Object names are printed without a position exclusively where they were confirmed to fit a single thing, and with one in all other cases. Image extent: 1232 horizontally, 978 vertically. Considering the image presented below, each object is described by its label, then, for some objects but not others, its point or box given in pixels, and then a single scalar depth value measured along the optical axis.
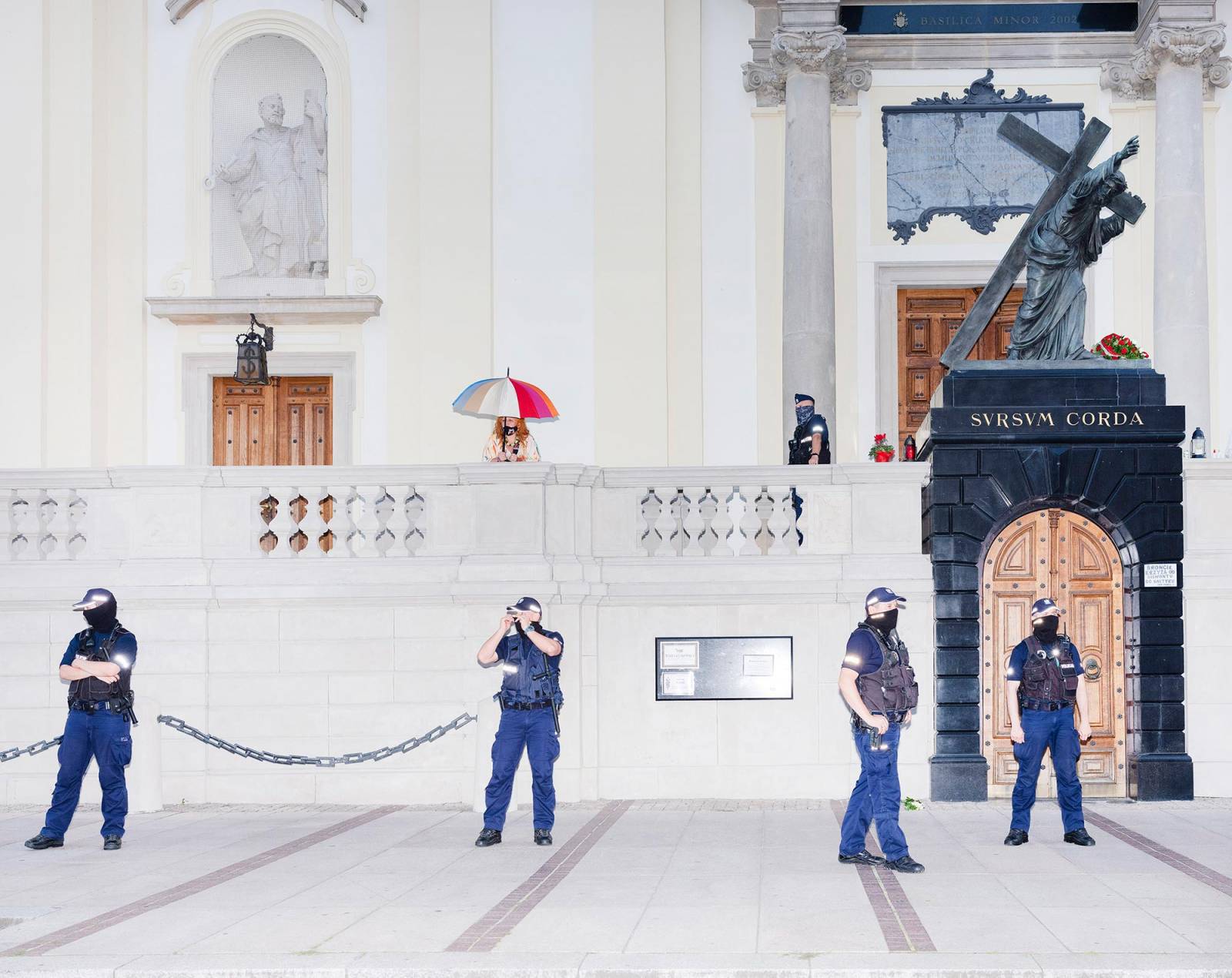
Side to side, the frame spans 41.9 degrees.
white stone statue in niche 22.89
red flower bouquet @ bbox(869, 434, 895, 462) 17.62
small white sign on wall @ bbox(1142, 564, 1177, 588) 15.78
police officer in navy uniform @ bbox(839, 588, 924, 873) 11.38
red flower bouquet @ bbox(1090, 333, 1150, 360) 16.30
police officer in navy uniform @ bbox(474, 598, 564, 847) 12.92
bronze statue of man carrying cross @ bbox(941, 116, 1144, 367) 16.06
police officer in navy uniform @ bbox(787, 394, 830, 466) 16.83
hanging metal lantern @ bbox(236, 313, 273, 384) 21.38
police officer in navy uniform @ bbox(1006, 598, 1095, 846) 12.68
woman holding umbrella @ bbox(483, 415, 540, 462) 16.58
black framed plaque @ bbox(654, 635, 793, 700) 16.11
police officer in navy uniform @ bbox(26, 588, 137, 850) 12.76
